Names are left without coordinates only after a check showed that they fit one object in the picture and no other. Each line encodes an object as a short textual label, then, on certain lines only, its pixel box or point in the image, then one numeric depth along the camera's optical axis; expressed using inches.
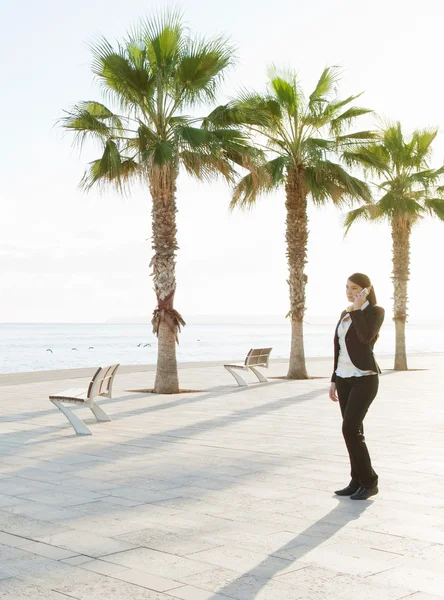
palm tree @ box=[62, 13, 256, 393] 575.8
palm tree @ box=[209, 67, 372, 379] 735.0
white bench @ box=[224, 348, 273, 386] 675.9
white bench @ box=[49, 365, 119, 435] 387.2
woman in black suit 239.8
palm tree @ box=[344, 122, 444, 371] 884.6
